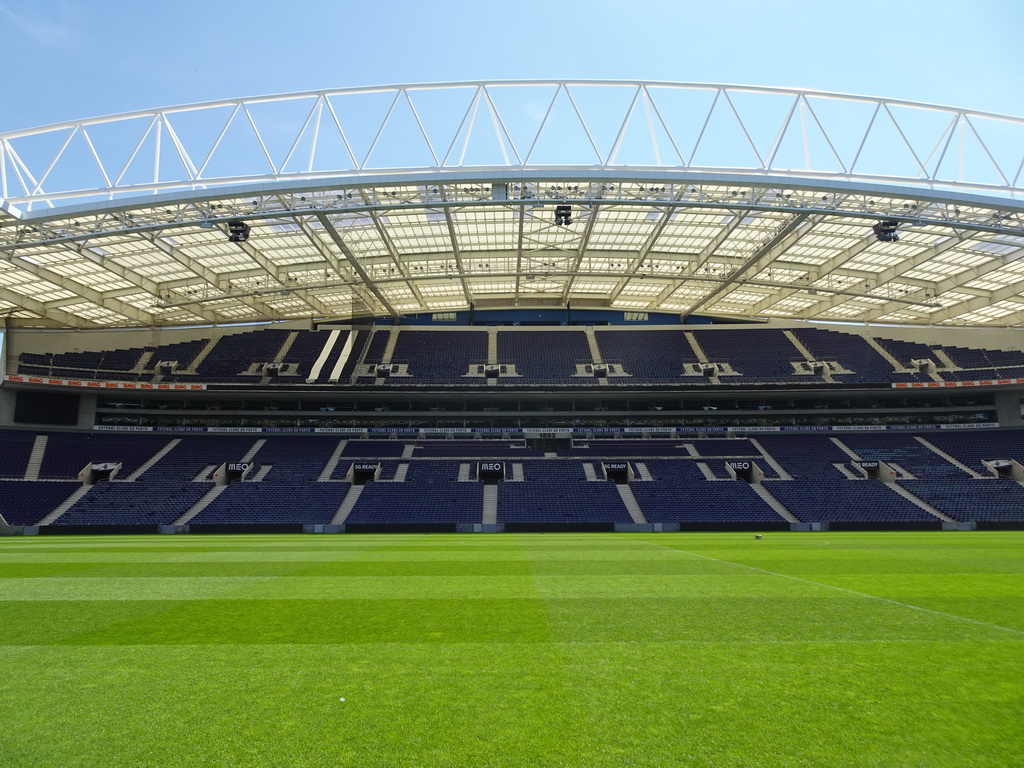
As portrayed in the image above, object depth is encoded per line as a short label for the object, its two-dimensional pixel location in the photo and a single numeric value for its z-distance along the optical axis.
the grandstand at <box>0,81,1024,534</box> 27.34
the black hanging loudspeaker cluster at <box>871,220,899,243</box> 28.42
